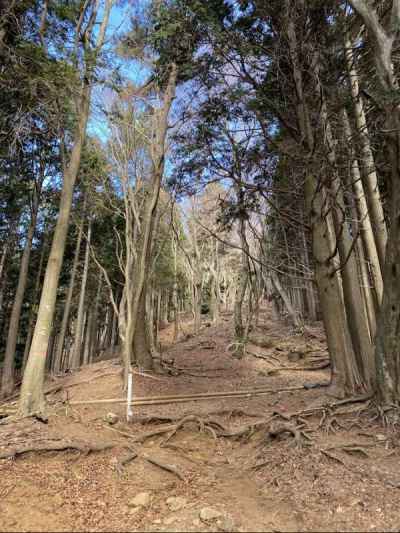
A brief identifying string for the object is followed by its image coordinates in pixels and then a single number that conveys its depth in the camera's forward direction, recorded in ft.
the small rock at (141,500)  9.70
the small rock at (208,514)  8.38
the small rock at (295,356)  35.91
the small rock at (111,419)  16.39
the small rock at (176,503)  9.37
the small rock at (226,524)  7.92
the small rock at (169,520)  8.51
